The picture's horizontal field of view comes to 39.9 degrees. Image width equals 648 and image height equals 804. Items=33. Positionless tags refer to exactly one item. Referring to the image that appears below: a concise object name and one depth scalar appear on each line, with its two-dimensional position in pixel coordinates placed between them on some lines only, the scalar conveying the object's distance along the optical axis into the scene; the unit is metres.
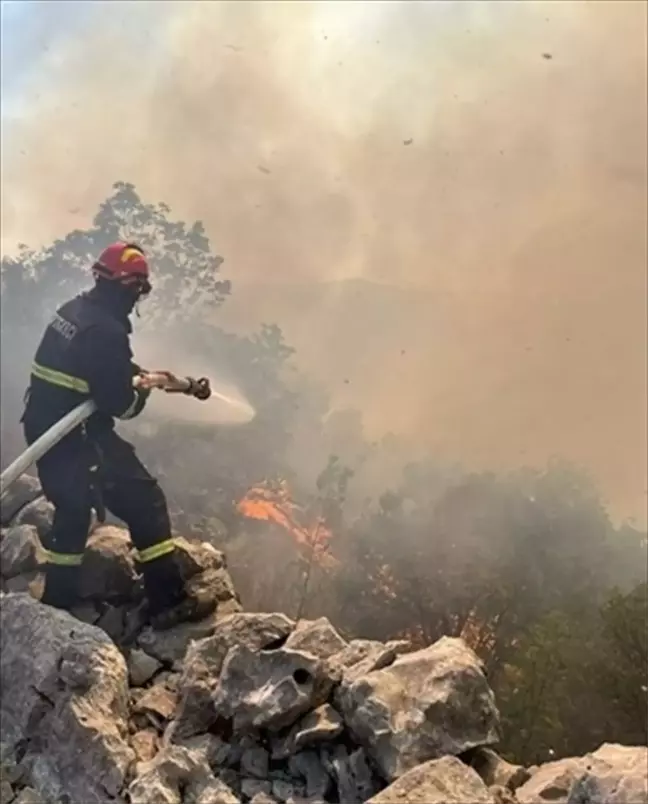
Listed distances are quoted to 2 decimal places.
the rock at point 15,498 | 5.18
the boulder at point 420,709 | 3.33
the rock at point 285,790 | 3.41
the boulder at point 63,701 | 3.42
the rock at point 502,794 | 3.24
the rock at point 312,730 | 3.45
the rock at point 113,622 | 4.39
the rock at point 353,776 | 3.38
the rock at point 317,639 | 3.77
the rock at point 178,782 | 3.13
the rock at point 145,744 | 3.55
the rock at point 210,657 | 3.69
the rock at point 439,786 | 3.02
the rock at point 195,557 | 4.55
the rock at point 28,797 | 3.45
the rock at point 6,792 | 3.46
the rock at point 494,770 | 3.42
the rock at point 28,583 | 4.60
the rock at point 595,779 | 2.88
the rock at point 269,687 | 3.49
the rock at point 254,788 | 3.42
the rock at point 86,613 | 4.41
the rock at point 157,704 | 3.83
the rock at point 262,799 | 3.33
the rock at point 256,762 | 3.52
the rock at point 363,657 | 3.68
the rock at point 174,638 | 4.24
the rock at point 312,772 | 3.42
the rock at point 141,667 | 4.09
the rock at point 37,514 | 4.98
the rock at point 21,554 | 4.62
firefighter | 4.08
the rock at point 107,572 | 4.52
